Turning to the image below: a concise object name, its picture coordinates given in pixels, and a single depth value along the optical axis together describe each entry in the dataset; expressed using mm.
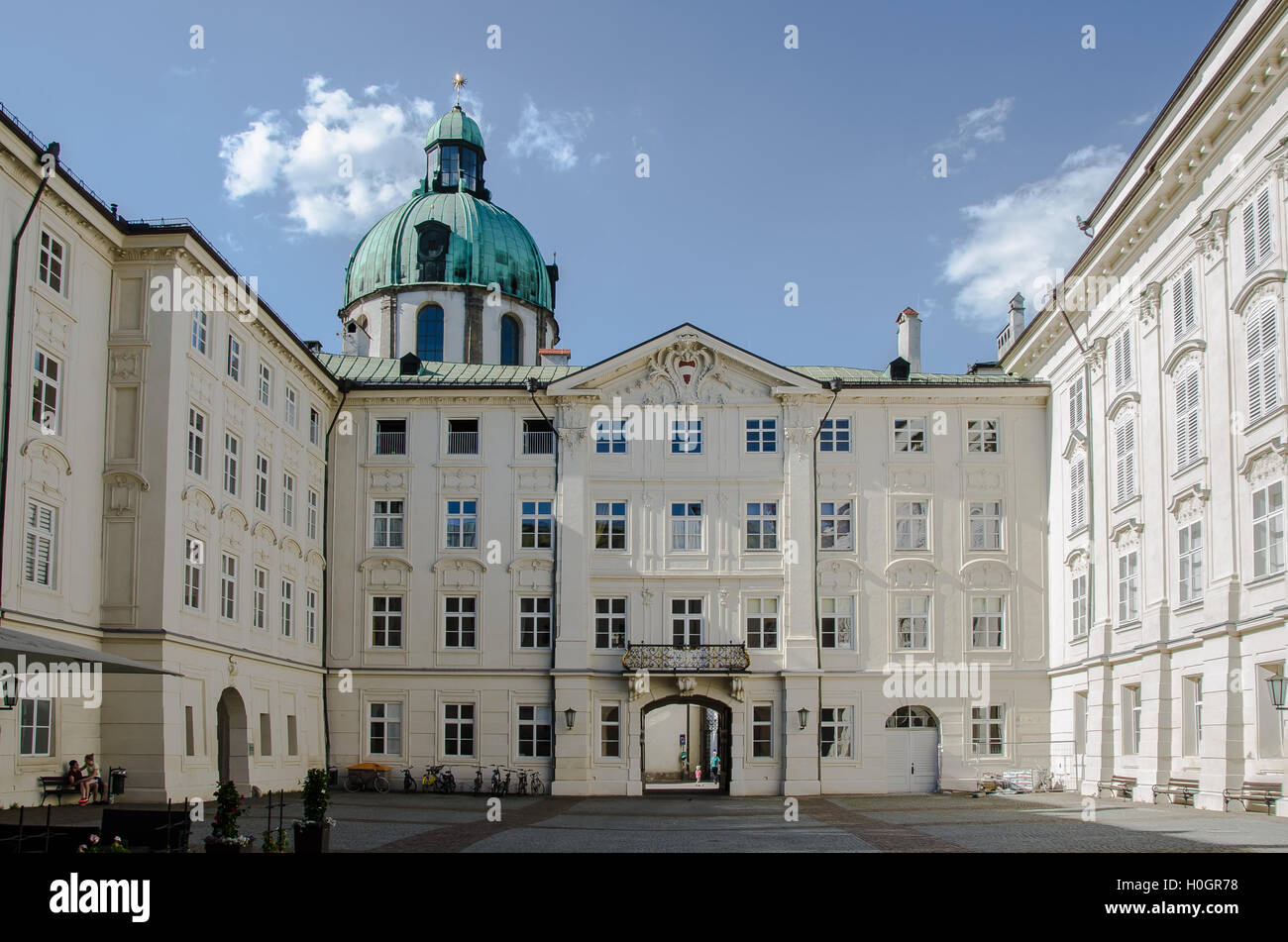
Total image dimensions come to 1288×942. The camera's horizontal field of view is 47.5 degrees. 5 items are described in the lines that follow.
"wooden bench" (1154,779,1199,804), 30984
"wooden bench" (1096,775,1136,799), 35094
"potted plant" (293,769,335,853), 19203
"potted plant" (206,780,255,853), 17141
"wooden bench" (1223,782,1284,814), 27553
